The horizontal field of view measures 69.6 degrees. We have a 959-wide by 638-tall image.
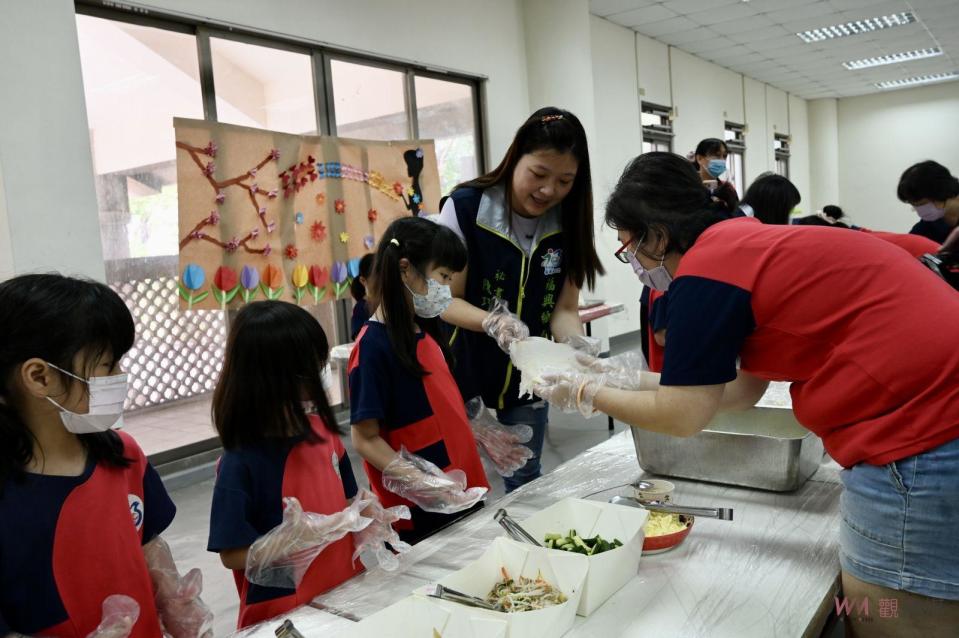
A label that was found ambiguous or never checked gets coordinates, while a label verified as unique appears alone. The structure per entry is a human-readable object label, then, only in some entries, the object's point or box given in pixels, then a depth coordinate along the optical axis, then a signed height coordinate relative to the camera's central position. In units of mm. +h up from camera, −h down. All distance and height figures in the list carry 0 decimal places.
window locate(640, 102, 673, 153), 7523 +1219
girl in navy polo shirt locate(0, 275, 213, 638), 985 -286
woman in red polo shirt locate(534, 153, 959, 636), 918 -201
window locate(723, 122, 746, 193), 9609 +1121
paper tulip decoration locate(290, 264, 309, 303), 3904 -87
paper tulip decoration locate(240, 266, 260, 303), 3635 -71
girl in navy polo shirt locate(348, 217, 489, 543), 1510 -273
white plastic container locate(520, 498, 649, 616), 982 -471
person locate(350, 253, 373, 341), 3146 -191
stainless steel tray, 1346 -452
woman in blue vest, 1708 -4
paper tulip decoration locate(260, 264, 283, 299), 3746 -86
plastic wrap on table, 1069 -519
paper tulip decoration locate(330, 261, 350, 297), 4143 -94
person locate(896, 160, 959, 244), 3412 +110
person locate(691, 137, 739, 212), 3488 +382
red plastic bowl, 1134 -501
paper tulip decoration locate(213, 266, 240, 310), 3535 -77
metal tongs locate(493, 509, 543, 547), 1133 -467
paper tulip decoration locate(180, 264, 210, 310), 3420 -52
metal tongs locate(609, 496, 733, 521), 1183 -484
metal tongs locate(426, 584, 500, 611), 917 -458
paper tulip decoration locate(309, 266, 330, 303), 4014 -106
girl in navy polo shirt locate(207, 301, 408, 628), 1213 -347
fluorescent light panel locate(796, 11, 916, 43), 7363 +2145
